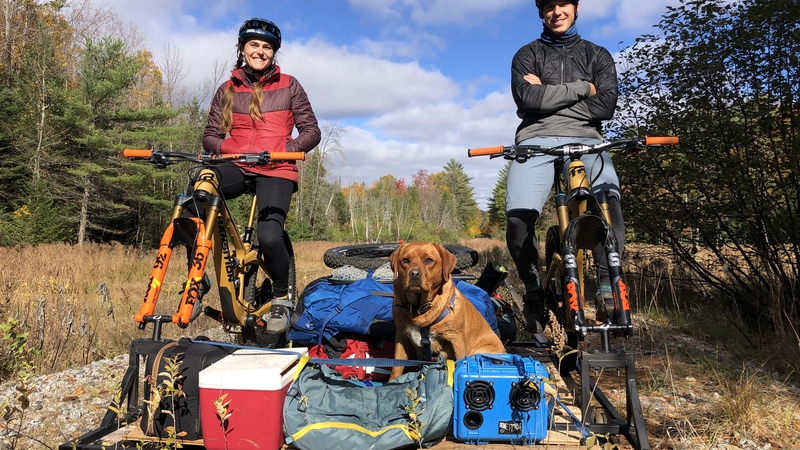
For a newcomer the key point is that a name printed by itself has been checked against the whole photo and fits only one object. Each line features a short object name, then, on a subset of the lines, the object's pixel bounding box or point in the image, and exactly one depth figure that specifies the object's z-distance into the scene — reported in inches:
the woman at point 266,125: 159.6
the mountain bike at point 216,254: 115.9
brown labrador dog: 128.1
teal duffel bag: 90.4
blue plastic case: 93.7
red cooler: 89.4
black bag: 92.5
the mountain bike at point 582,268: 95.5
